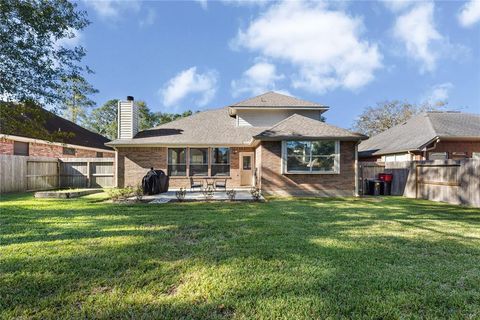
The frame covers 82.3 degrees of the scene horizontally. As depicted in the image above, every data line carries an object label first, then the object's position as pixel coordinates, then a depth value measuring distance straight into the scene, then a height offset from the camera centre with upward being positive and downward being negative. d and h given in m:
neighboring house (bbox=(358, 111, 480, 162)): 15.15 +1.53
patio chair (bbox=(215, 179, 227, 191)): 16.02 -1.02
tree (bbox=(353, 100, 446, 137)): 34.97 +6.71
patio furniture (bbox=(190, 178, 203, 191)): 15.95 -1.03
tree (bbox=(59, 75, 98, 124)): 8.59 +2.43
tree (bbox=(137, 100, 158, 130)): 39.69 +6.92
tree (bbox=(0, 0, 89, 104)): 7.05 +3.25
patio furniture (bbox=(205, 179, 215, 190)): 15.56 -1.03
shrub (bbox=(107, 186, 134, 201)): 10.50 -1.23
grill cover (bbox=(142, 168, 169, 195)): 12.38 -0.85
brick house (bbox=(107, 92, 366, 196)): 12.55 +0.86
